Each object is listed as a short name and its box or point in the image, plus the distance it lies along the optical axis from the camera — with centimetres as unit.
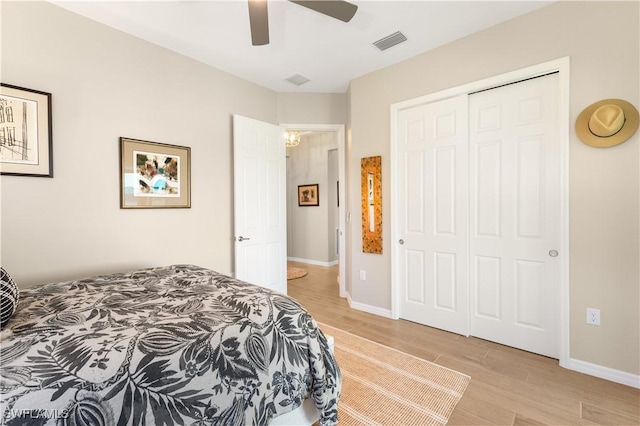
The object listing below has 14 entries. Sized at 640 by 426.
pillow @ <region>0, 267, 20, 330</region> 114
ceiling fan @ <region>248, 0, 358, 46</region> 173
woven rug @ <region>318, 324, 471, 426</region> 164
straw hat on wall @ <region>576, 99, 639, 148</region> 187
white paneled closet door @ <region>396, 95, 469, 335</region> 267
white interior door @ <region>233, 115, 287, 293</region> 316
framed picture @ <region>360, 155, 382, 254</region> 317
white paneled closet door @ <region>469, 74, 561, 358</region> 223
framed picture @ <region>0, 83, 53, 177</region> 186
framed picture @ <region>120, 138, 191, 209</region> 243
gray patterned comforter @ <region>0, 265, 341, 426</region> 82
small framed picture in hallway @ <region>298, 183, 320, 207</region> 611
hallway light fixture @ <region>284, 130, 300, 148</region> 456
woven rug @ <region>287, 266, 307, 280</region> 499
